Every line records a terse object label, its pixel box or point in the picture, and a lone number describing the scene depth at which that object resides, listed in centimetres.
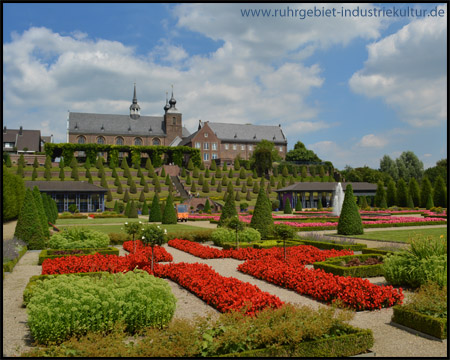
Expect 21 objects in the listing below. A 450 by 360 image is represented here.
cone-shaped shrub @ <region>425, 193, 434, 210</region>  5319
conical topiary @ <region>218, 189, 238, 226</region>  2438
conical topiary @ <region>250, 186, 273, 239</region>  2122
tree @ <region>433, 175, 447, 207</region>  5442
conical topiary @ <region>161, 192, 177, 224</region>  3388
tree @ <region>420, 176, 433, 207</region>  5631
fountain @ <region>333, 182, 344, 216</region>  5289
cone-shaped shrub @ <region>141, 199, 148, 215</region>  5028
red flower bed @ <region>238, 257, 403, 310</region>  867
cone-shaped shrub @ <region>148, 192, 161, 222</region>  3600
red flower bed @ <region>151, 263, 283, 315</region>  802
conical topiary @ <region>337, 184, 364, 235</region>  2317
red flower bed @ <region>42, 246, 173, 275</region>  1227
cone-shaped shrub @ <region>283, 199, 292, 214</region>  5038
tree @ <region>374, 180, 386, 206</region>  6050
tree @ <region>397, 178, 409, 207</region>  5897
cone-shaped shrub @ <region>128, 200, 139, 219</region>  4433
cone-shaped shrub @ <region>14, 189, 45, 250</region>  1844
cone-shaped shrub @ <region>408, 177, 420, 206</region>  5853
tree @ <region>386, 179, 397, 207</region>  6076
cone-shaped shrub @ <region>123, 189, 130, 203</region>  5805
